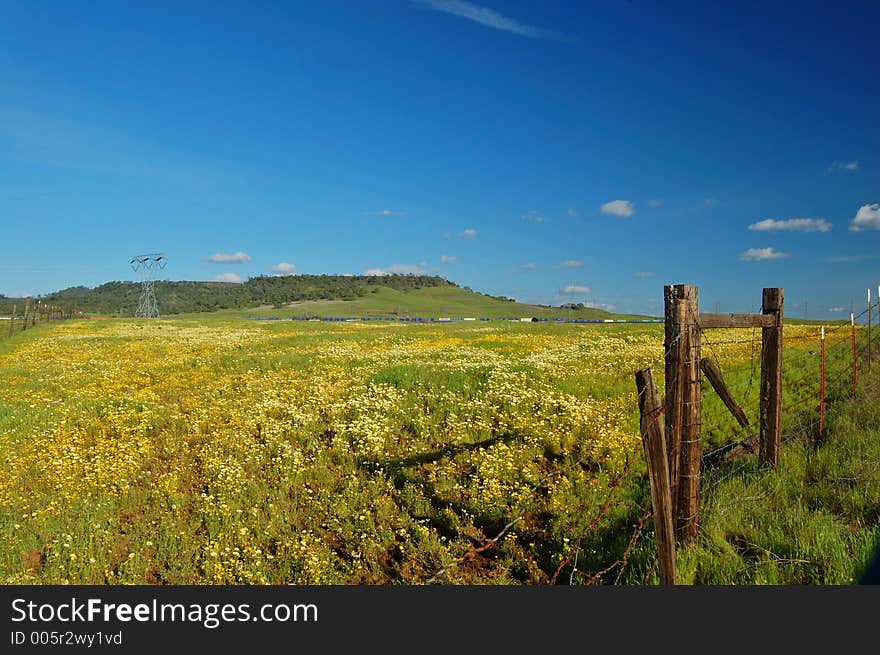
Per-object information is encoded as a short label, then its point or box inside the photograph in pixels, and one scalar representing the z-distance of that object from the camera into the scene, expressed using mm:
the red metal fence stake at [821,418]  9530
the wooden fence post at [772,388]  8086
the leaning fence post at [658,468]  4648
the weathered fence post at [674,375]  5715
